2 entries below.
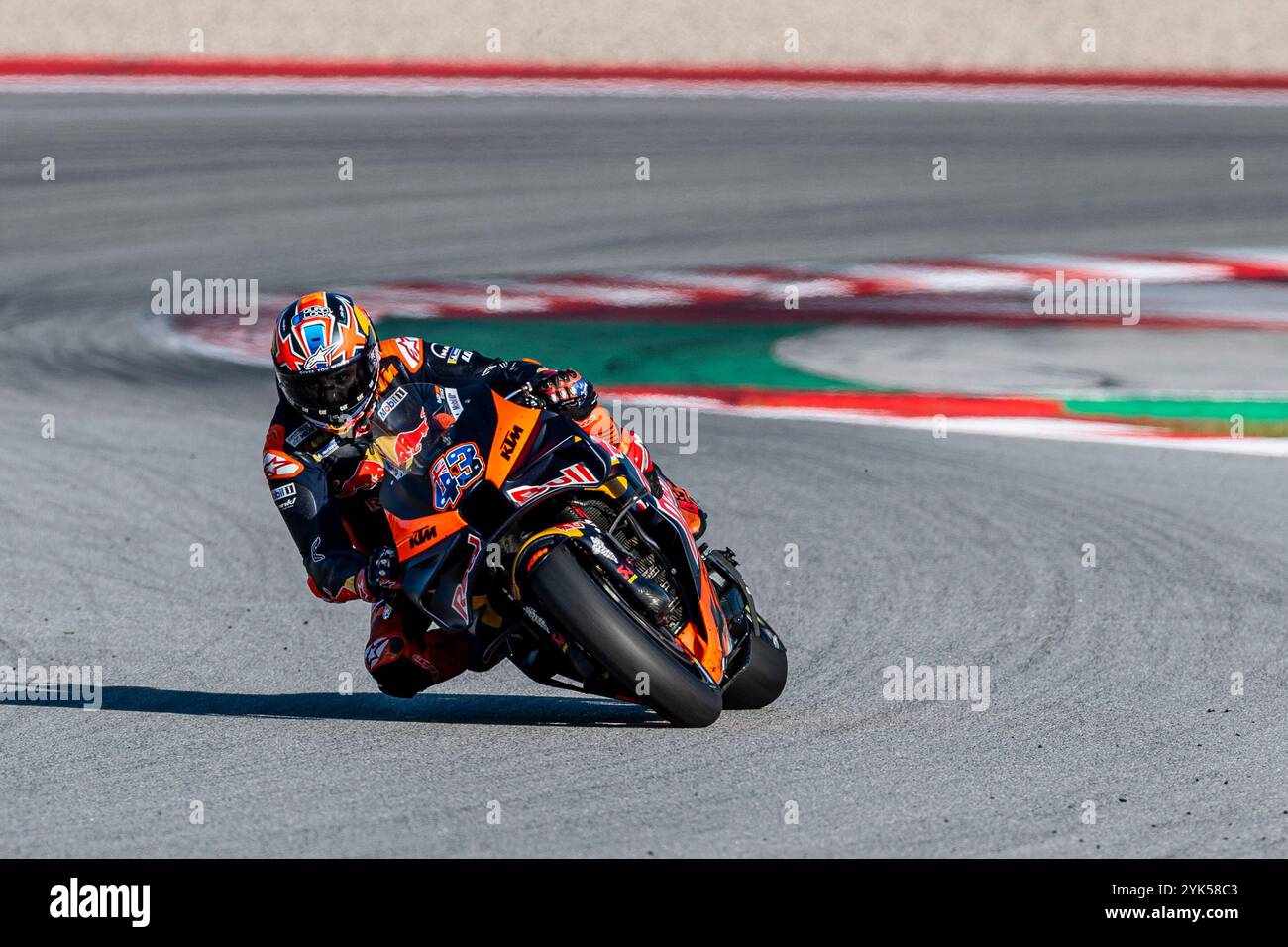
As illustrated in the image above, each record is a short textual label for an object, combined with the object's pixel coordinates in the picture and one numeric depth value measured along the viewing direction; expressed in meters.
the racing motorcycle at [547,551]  11.94
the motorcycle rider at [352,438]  12.34
